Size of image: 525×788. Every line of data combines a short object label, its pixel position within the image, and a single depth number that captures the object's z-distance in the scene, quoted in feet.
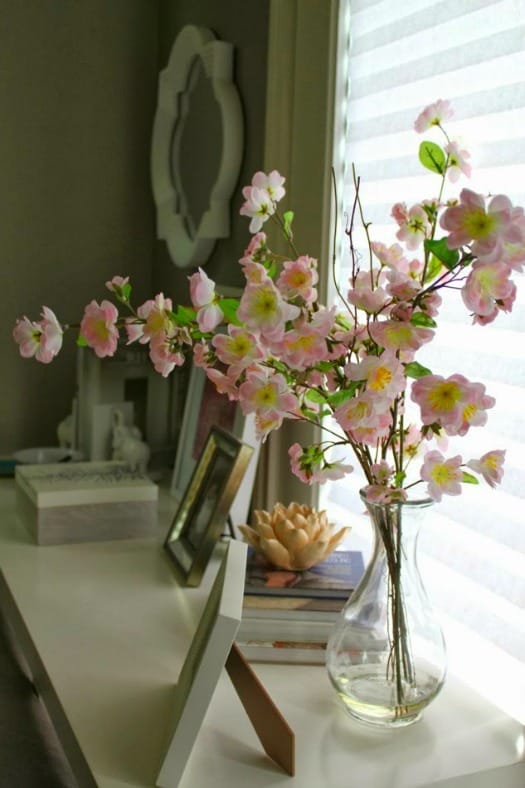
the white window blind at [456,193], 3.67
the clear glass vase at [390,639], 3.17
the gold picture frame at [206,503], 4.60
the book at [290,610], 3.74
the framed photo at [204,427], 5.32
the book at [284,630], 3.75
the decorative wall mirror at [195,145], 6.15
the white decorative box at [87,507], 5.21
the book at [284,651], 3.75
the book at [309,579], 3.85
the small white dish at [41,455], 6.94
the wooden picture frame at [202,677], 2.77
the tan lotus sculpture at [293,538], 4.02
